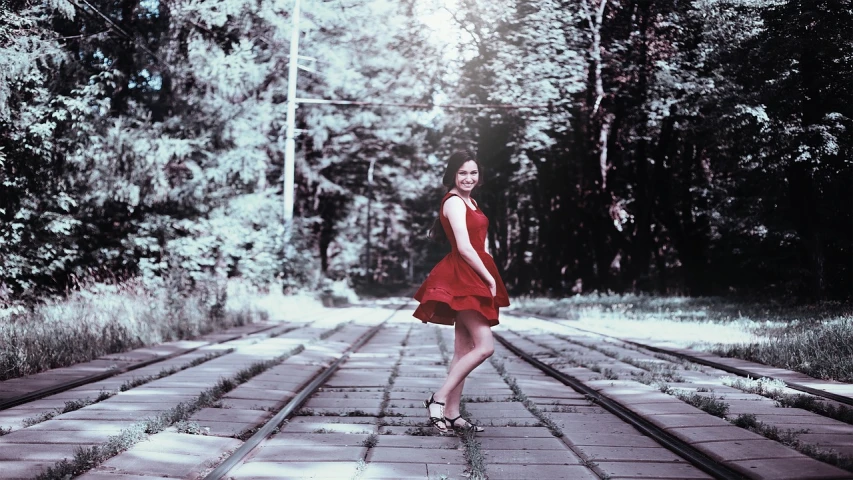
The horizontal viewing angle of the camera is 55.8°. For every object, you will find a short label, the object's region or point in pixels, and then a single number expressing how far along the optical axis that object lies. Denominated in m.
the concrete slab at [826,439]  4.68
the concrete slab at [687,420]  5.30
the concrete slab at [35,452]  4.20
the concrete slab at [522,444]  4.82
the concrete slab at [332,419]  5.68
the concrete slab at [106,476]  3.86
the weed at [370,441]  4.85
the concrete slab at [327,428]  5.29
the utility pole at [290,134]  23.09
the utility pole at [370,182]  39.54
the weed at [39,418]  5.13
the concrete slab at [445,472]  4.10
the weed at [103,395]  6.23
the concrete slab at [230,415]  5.54
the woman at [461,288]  5.16
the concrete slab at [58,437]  4.61
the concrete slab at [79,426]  4.96
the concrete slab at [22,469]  3.84
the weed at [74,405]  5.70
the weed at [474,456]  4.13
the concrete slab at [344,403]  6.30
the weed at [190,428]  4.98
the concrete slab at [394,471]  4.08
